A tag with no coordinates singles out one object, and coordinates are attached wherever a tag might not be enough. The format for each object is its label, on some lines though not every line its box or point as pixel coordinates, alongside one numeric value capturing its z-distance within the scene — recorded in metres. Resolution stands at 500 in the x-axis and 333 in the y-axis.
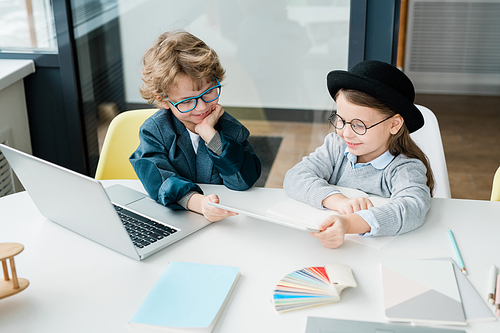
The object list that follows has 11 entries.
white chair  1.51
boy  1.27
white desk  0.80
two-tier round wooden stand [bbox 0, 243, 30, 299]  0.81
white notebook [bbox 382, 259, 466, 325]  0.79
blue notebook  0.78
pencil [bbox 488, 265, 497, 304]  0.84
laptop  0.90
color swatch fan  0.82
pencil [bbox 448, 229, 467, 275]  0.92
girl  1.05
